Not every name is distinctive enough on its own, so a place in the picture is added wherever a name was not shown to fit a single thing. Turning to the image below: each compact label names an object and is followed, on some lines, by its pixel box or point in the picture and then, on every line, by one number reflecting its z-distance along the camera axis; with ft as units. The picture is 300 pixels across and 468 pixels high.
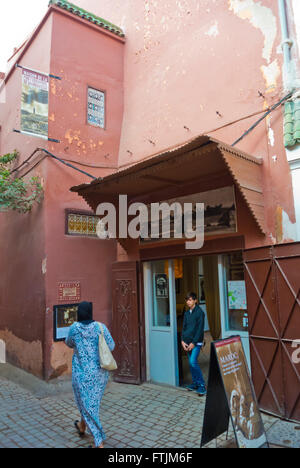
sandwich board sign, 13.12
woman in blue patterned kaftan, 14.69
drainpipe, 18.83
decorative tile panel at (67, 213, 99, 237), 26.07
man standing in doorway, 21.34
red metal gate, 17.02
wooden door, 24.54
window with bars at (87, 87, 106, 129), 28.40
